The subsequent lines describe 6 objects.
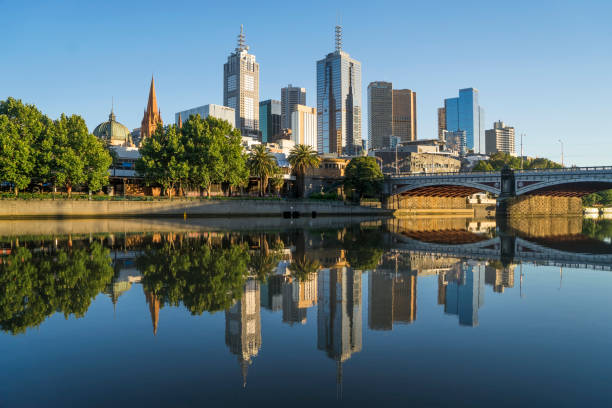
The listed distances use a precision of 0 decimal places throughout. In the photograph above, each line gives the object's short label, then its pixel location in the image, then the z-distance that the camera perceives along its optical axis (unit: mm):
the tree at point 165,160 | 78875
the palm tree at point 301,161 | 108250
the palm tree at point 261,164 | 100312
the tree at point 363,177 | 106500
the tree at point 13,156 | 62594
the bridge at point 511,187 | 83931
